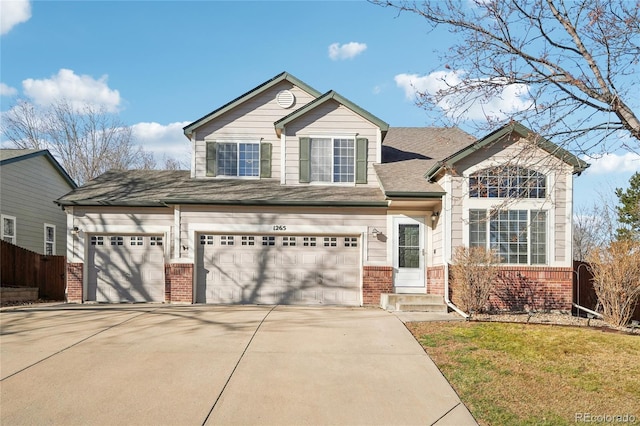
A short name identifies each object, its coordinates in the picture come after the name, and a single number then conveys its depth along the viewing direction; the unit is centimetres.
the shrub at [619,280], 1180
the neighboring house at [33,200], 1980
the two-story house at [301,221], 1412
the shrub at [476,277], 1273
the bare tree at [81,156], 3550
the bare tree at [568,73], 804
